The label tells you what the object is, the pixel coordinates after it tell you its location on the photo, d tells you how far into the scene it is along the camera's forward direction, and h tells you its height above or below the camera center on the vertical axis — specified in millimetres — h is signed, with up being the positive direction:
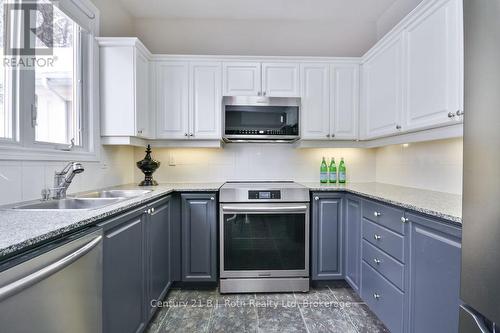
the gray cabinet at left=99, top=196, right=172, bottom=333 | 1172 -593
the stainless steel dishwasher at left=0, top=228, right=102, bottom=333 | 652 -391
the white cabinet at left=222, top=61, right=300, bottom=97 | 2457 +842
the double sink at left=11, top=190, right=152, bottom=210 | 1325 -233
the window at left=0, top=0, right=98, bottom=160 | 1348 +552
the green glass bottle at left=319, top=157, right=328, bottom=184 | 2740 -96
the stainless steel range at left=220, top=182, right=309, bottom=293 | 2135 -648
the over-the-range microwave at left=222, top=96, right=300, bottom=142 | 2416 +465
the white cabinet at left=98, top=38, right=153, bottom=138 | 2084 +656
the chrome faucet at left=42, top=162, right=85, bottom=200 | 1516 -97
